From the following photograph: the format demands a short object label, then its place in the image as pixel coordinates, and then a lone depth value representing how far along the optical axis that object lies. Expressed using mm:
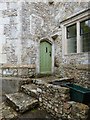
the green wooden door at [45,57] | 4438
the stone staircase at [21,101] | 2676
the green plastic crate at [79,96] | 2435
